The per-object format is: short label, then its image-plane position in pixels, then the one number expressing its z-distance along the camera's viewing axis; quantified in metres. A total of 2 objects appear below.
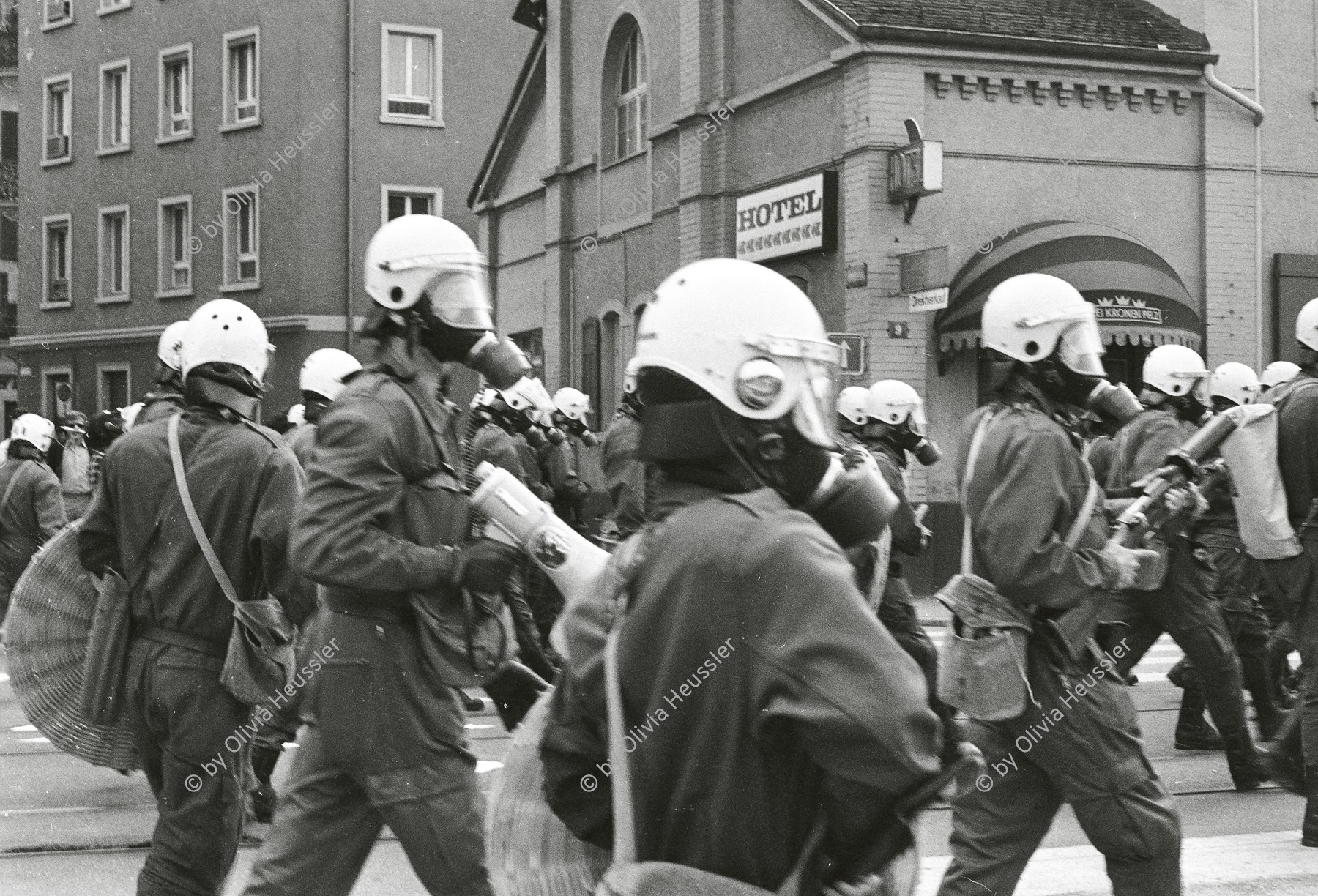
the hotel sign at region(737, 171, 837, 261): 20.14
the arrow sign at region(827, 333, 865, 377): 17.73
